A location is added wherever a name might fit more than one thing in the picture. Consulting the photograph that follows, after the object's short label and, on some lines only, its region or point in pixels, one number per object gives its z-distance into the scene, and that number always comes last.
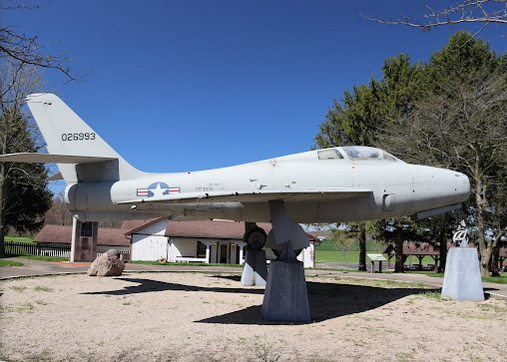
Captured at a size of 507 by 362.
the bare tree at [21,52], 6.45
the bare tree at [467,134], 22.25
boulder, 16.77
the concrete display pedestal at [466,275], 12.08
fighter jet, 9.56
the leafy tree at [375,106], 33.80
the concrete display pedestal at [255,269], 15.05
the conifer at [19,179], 29.77
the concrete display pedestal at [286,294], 9.01
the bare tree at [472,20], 7.18
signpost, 25.06
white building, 42.81
